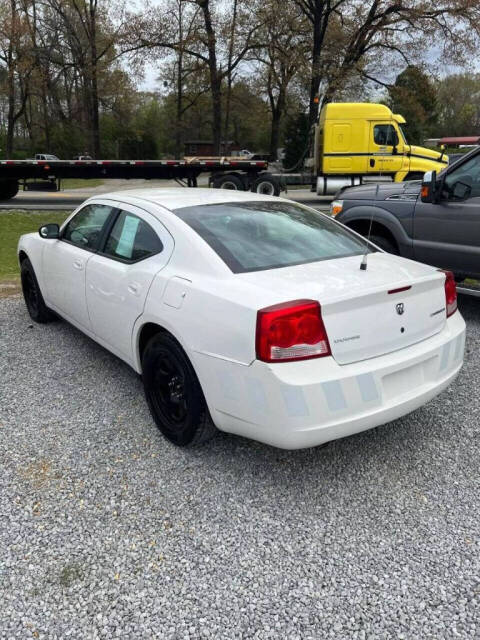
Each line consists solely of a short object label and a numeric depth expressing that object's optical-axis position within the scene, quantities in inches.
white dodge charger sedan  95.3
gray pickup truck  199.3
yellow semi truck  640.4
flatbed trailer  671.8
